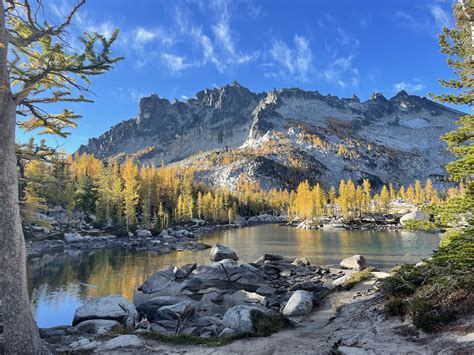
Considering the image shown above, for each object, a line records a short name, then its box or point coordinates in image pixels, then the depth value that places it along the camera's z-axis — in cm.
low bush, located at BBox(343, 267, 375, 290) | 2419
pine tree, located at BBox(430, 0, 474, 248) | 1161
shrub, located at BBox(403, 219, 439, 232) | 1267
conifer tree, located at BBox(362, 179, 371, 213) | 12003
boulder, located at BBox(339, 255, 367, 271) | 3741
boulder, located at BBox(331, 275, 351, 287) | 2742
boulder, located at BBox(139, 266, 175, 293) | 3051
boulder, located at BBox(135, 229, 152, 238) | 7705
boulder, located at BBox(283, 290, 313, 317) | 1977
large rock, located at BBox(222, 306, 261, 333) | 1592
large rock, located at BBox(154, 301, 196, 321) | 2053
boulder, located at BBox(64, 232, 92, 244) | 6469
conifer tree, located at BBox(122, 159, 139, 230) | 7831
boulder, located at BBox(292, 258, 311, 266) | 4159
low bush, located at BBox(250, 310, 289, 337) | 1445
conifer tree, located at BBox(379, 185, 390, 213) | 12418
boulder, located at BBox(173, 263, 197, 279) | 3417
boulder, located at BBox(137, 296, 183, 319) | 2189
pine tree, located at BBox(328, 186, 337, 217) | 13312
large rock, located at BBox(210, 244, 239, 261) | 4475
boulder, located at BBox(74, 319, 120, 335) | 1607
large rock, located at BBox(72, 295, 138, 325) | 1855
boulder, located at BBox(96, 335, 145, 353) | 1259
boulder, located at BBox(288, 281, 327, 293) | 2699
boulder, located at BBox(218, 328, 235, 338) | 1529
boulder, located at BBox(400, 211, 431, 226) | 10076
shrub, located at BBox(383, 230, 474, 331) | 1086
